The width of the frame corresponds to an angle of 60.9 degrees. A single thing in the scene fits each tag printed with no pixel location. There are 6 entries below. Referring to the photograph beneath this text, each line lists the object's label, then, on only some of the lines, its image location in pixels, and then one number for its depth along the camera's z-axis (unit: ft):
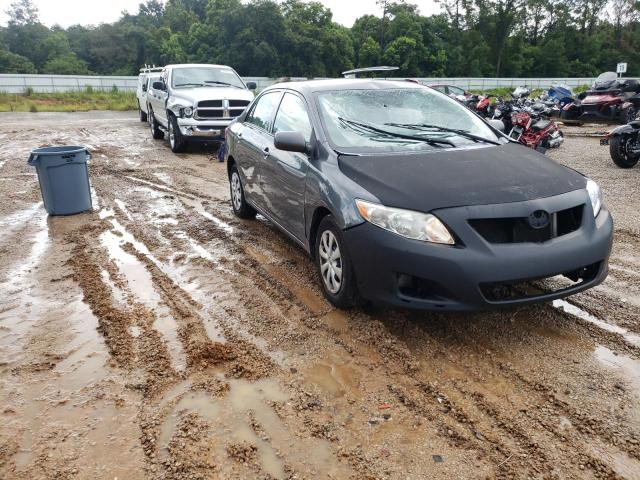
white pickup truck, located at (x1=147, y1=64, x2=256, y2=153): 38.58
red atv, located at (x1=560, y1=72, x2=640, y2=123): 51.29
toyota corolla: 10.83
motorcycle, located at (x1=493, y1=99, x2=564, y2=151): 40.01
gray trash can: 22.85
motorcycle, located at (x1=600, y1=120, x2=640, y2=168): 31.50
